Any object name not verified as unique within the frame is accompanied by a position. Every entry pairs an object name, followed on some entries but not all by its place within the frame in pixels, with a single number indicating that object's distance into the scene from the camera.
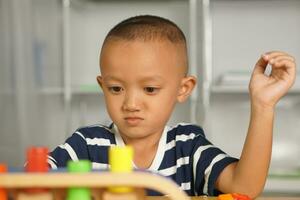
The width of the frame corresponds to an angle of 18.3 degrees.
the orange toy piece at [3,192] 1.03
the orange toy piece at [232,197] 1.20
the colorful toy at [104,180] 0.99
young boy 1.29
